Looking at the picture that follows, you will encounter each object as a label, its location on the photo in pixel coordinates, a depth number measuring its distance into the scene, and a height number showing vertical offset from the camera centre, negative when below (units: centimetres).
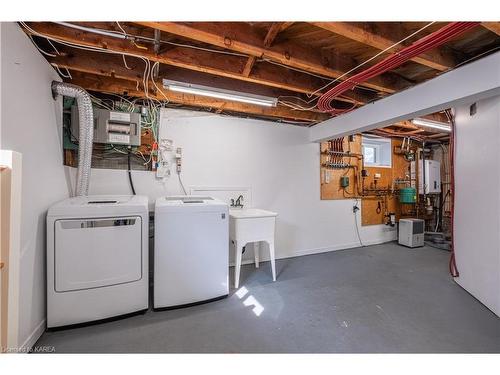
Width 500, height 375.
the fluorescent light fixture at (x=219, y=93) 228 +104
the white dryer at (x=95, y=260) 175 -64
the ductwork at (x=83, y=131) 205 +54
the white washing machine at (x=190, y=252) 208 -67
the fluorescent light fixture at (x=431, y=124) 336 +103
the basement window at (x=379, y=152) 477 +80
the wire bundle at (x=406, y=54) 133 +100
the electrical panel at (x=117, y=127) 245 +67
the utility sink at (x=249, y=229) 260 -53
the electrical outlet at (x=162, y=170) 291 +21
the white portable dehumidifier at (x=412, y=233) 436 -91
